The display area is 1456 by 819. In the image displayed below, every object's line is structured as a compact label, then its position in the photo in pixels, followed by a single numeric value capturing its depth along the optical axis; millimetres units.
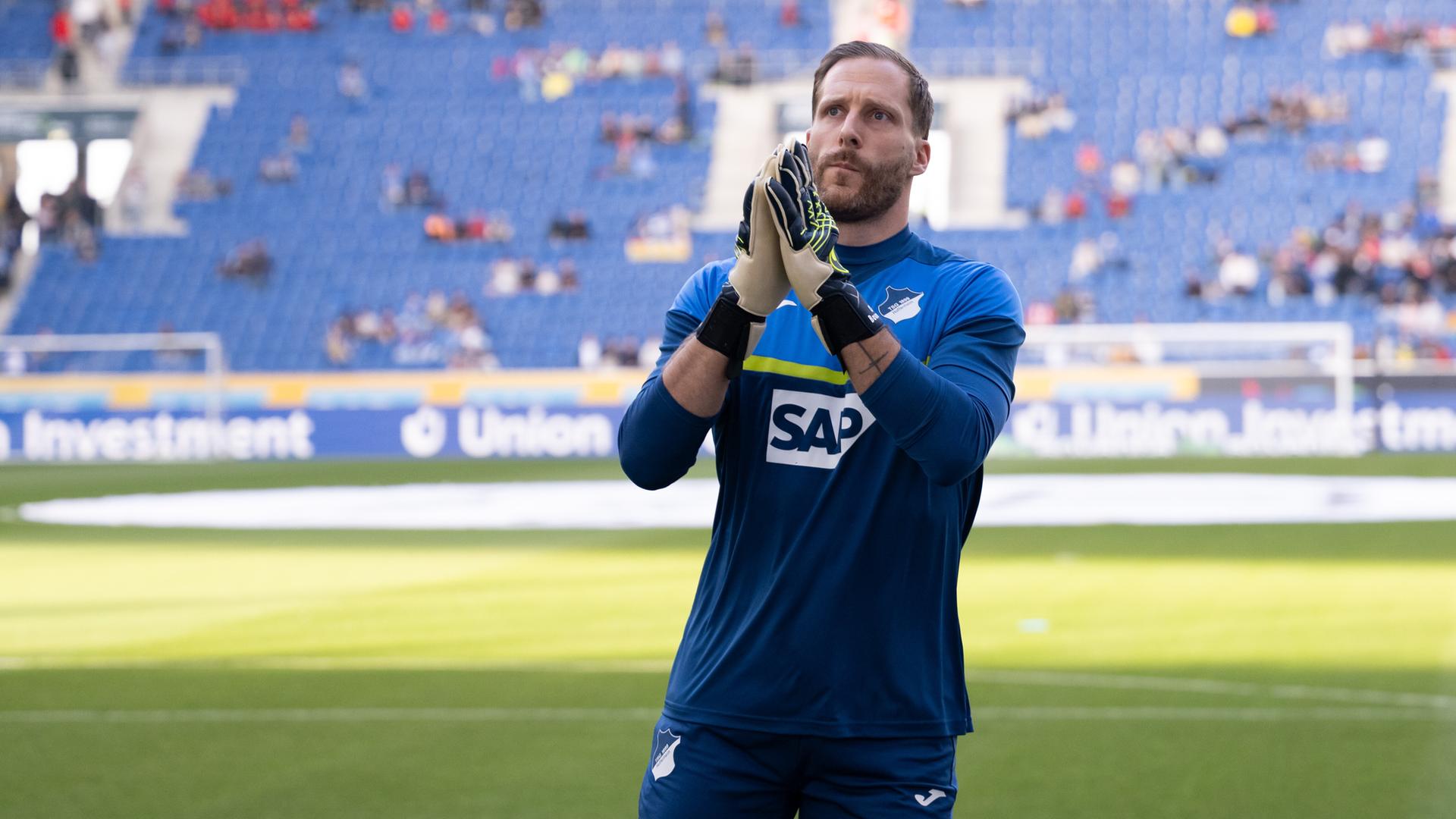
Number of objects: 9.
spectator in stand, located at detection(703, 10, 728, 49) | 43719
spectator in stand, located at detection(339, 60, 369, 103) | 43531
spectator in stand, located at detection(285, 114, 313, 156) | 42531
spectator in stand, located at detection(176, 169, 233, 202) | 41750
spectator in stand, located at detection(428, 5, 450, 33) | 45000
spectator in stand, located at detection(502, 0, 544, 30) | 44750
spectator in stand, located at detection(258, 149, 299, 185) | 41906
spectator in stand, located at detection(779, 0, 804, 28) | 43531
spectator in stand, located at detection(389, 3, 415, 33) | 44938
